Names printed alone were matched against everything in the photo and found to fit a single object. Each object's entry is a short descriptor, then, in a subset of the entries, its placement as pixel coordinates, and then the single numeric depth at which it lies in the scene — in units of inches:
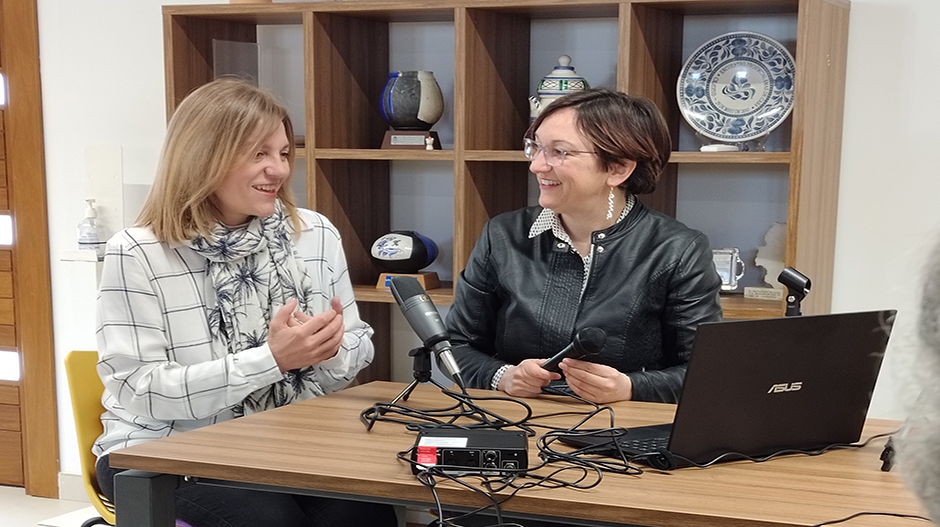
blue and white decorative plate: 108.7
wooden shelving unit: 103.7
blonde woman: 76.4
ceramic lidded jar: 113.5
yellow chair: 82.7
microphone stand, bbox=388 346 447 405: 72.6
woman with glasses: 86.7
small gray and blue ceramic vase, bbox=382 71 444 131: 121.0
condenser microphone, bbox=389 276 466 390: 66.5
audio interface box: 55.9
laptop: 56.1
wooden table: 50.2
